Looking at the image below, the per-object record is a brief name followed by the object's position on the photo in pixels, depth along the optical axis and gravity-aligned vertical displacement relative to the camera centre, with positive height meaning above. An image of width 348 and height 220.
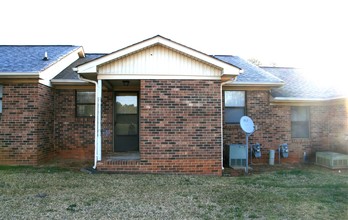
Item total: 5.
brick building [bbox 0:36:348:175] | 7.93 +0.43
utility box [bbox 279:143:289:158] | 10.29 -1.05
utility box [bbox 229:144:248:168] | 9.29 -1.15
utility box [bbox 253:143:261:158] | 9.98 -1.02
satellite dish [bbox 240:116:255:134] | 8.47 -0.10
